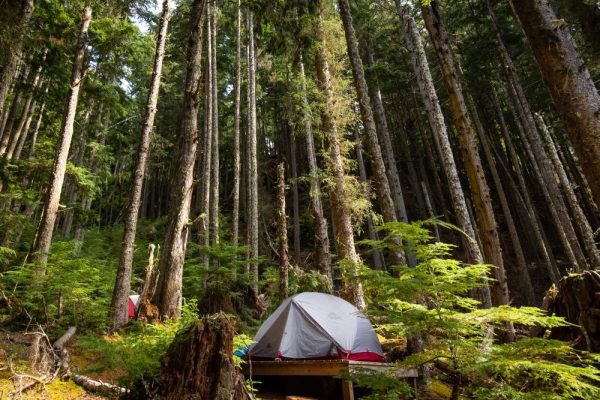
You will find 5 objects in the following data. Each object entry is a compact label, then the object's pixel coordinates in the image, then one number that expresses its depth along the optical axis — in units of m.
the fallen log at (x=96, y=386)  5.14
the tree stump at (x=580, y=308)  4.75
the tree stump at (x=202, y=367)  3.60
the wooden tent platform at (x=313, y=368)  6.40
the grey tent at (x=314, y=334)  7.77
